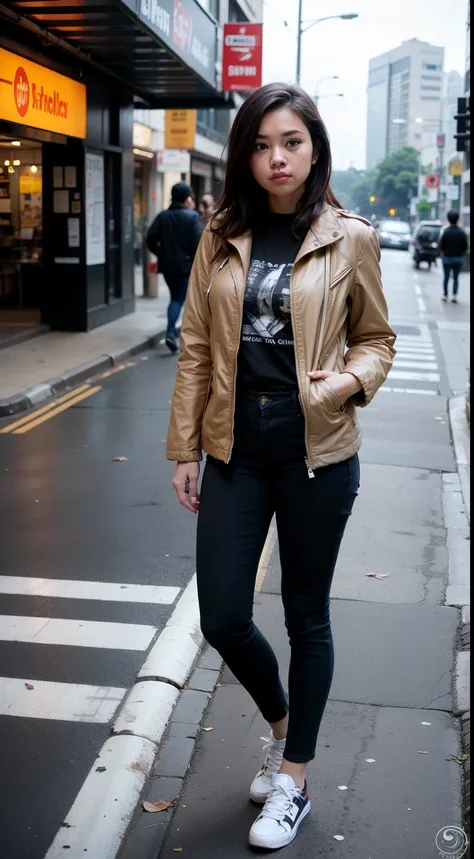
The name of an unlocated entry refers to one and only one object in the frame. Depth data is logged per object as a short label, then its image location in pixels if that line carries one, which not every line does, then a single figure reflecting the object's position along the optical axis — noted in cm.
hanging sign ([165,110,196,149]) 2528
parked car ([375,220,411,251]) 5859
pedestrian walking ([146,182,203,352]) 1421
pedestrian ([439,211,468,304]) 2431
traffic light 2107
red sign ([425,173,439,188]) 6270
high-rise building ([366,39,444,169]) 17700
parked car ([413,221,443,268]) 3897
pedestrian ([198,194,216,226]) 1745
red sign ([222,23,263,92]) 2186
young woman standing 285
